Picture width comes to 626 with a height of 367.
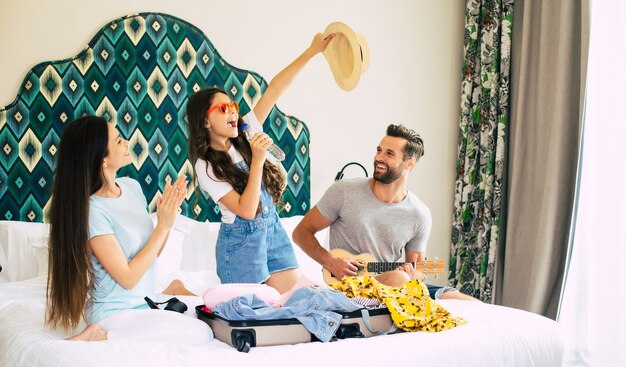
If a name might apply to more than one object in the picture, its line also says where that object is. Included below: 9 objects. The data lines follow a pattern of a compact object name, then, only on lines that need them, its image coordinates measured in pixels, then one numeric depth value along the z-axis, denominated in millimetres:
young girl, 2594
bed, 2301
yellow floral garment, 2217
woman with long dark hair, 2123
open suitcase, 1979
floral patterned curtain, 4273
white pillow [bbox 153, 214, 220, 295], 3057
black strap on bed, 2230
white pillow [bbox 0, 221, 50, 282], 3062
